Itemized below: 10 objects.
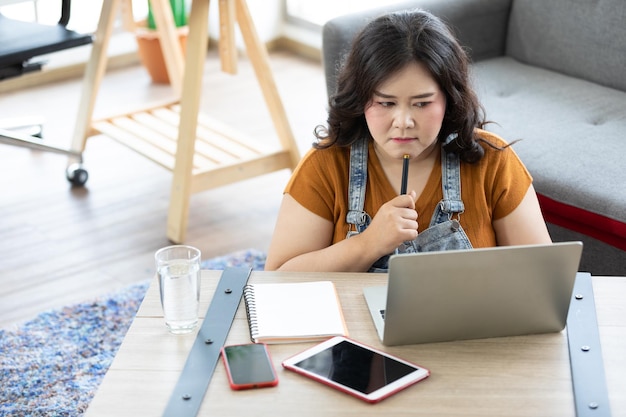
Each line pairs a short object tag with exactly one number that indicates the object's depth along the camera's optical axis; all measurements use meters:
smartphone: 2.41
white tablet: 2.39
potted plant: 6.11
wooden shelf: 4.16
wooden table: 2.35
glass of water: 2.54
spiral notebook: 2.55
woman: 2.80
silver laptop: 2.41
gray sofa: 3.53
